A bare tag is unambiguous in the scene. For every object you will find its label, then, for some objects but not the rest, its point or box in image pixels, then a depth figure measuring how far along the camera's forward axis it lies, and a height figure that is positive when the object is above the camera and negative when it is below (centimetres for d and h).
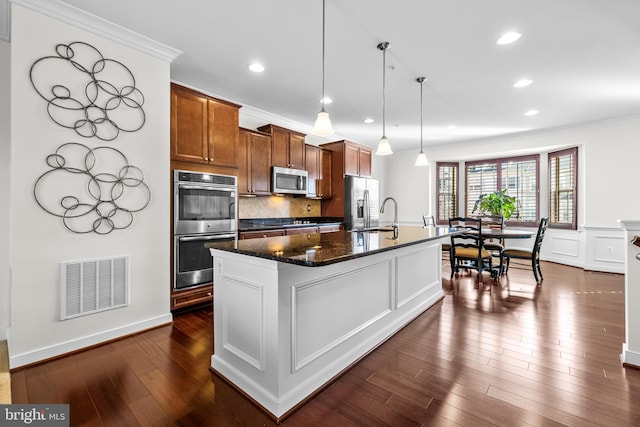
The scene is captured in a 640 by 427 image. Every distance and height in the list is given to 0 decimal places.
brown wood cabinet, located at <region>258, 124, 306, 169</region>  452 +104
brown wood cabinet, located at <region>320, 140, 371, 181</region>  562 +107
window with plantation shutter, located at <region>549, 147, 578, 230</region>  560 +48
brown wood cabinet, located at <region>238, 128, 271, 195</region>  410 +70
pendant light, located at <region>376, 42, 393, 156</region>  301 +68
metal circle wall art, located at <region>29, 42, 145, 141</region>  220 +96
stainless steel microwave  446 +50
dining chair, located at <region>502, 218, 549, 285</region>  428 -64
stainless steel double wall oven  304 -10
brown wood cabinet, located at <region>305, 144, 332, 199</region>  525 +75
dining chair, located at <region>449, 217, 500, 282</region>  426 -63
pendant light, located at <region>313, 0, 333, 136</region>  229 +68
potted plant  581 +15
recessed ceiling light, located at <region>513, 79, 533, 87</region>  348 +156
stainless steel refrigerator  555 +16
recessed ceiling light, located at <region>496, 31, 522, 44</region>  253 +154
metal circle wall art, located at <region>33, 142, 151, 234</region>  221 +18
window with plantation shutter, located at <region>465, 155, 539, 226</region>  636 +70
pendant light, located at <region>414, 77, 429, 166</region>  363 +64
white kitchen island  161 -64
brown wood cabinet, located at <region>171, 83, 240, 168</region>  309 +93
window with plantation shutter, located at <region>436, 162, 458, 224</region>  728 +57
